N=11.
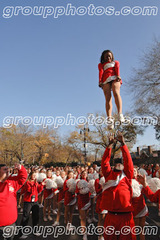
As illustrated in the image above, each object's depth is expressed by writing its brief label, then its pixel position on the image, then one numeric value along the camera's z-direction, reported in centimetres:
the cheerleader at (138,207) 513
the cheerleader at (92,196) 724
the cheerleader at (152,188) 434
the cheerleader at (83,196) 648
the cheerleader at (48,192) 861
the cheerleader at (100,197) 590
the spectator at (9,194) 378
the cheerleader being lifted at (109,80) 423
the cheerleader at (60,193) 761
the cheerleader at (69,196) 718
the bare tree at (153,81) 1697
